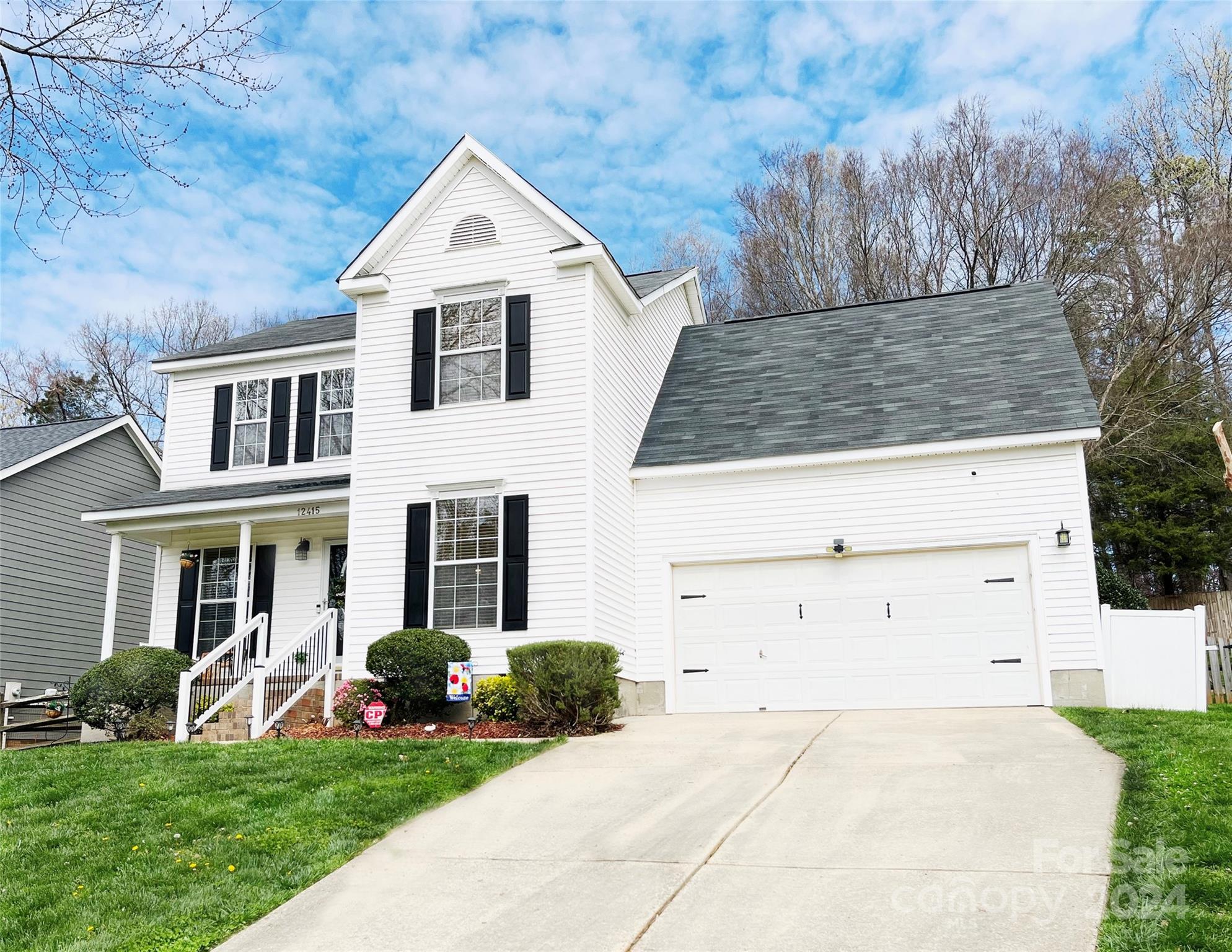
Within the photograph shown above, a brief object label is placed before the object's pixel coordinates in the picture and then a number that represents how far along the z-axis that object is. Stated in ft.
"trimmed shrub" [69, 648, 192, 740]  44.09
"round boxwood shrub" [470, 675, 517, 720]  42.32
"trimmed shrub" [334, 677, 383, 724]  42.86
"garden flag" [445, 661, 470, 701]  41.83
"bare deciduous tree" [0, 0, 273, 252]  22.45
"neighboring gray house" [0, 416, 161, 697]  63.46
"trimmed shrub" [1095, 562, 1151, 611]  56.65
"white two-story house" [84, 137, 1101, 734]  45.29
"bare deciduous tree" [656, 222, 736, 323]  108.17
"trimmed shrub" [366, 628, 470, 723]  42.50
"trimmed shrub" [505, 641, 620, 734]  39.63
